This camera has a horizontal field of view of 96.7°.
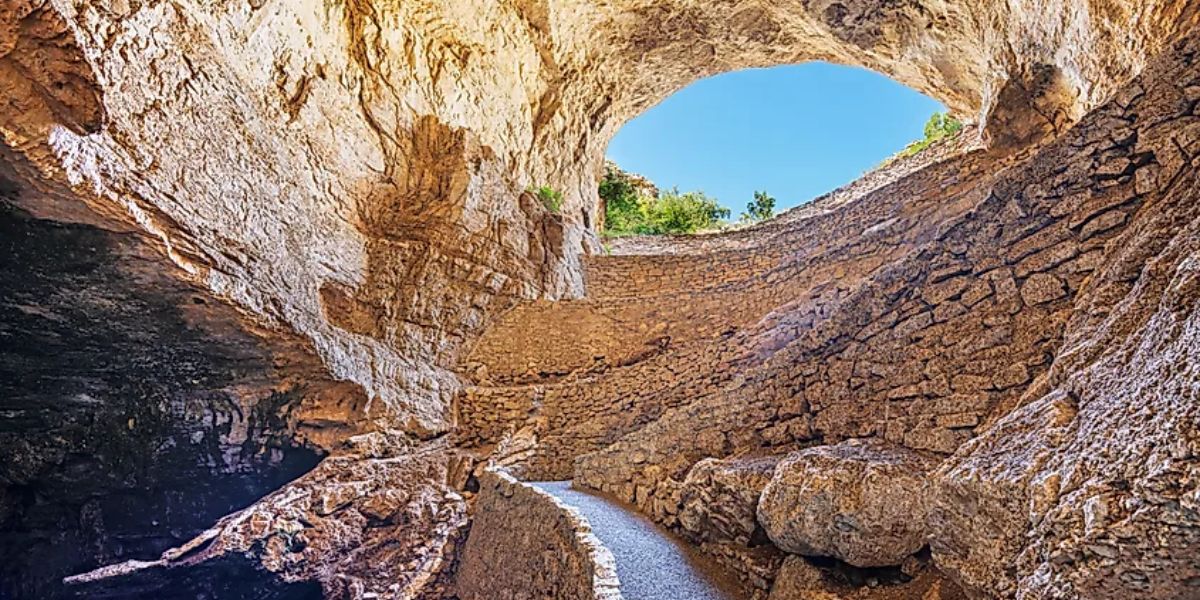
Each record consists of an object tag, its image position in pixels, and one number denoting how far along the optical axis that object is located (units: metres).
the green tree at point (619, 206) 16.77
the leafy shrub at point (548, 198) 11.73
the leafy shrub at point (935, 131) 14.20
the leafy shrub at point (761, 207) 18.00
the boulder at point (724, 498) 3.53
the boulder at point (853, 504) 2.57
